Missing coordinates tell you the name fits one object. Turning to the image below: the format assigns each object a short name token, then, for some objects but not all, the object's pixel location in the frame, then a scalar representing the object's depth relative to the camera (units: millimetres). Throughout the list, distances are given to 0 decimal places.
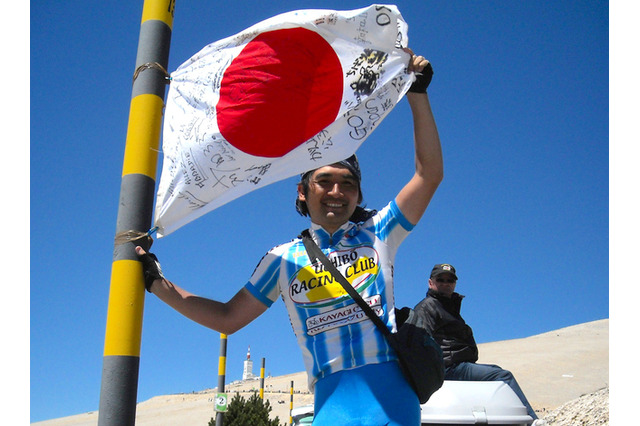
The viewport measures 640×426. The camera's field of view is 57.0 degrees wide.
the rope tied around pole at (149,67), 3321
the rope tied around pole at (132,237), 2986
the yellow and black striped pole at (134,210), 2795
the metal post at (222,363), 10477
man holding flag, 2395
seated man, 5977
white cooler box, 5000
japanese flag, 3066
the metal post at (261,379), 15203
